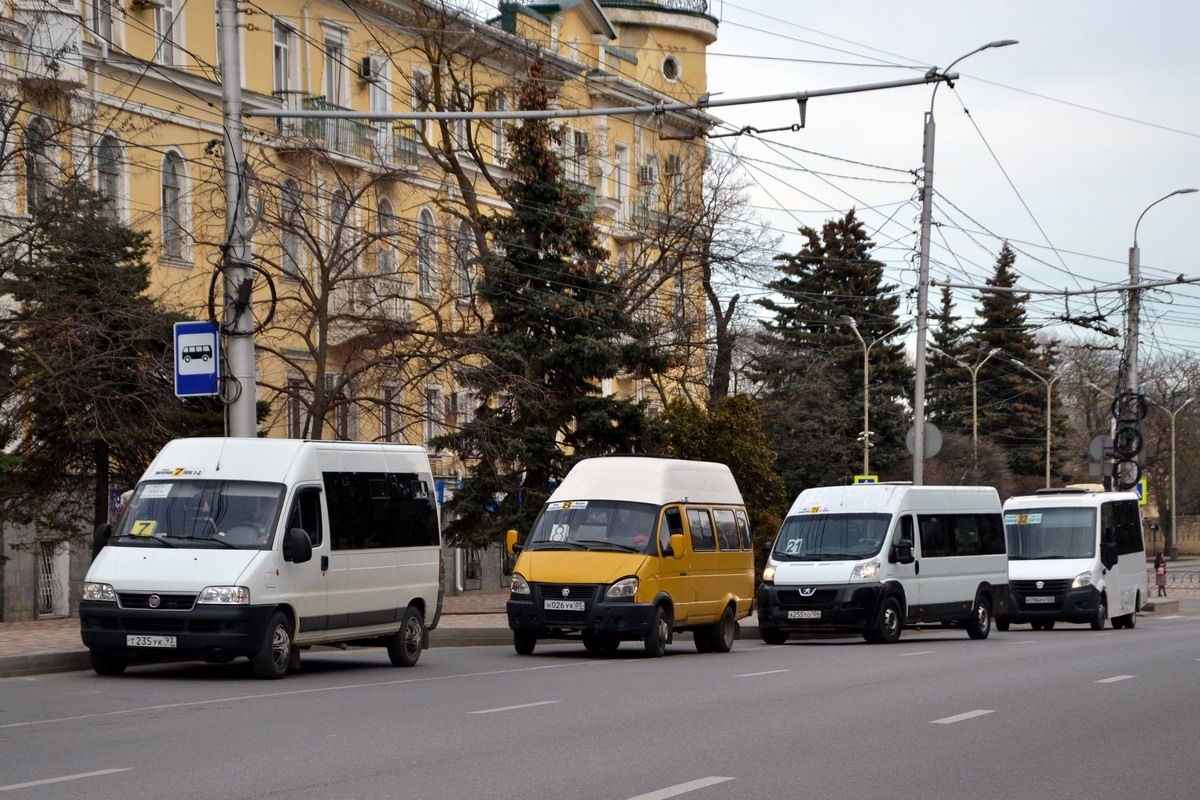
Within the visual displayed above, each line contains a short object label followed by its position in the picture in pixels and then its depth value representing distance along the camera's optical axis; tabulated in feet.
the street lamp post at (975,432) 261.03
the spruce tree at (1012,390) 297.33
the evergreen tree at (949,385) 296.51
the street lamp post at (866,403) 206.49
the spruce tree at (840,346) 215.51
